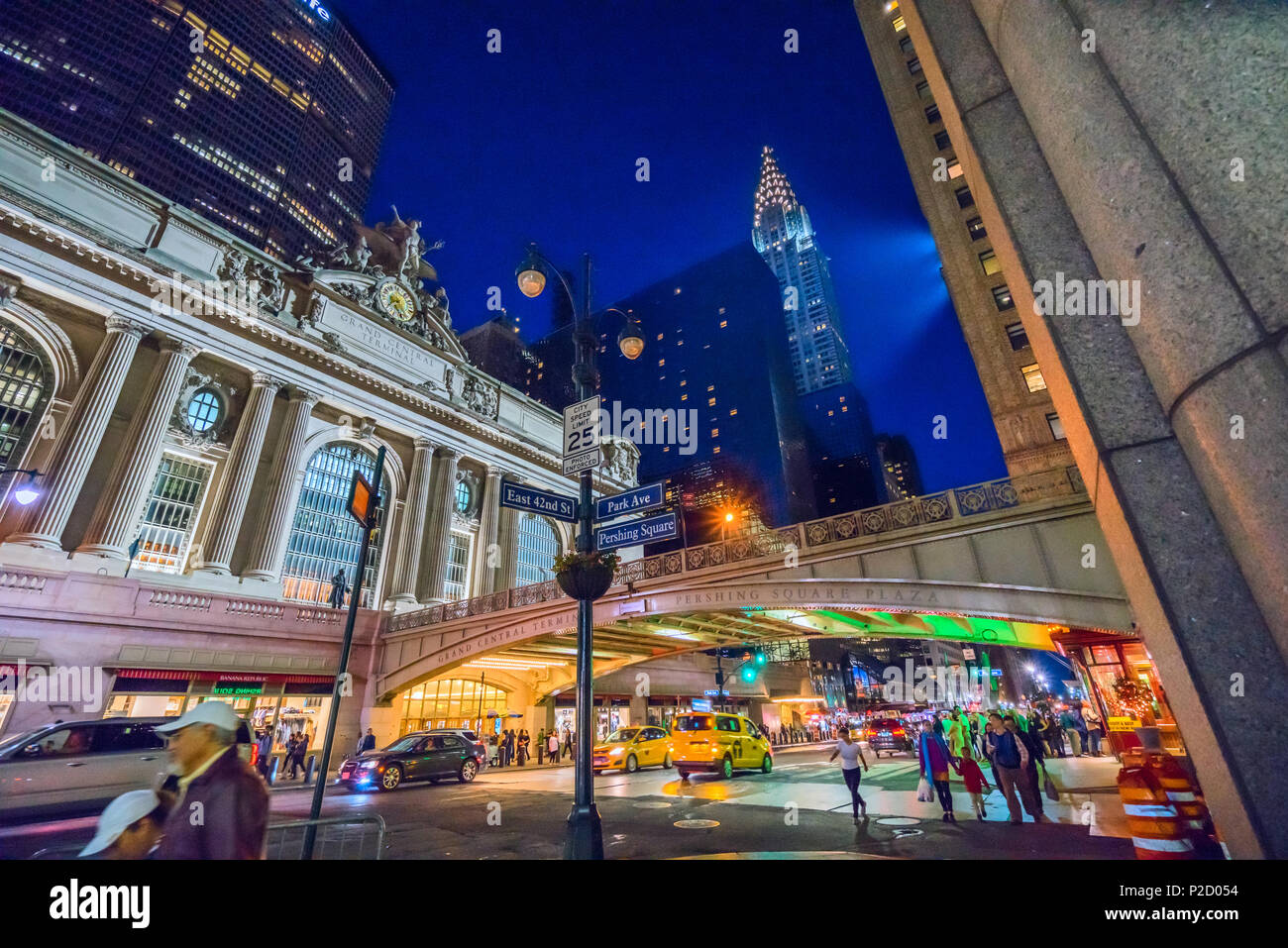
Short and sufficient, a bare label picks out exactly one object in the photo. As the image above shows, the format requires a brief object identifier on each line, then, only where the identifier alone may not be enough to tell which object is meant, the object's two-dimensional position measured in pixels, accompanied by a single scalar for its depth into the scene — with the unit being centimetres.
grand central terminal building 2028
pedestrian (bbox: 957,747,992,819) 1001
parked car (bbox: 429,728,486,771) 1867
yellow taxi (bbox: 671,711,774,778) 1739
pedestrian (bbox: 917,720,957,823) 1004
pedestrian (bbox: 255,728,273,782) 1805
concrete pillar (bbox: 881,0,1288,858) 252
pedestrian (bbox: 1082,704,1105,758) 2688
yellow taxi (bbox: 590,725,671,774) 2139
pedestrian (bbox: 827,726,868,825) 951
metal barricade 519
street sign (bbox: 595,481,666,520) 767
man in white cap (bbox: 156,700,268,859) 254
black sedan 1594
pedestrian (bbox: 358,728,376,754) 2214
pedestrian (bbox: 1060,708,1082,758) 2812
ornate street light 581
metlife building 6247
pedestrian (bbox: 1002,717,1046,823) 948
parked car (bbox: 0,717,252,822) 951
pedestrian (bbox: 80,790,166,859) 253
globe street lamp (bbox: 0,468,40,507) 1490
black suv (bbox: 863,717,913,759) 2945
